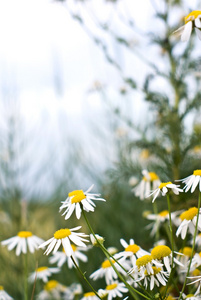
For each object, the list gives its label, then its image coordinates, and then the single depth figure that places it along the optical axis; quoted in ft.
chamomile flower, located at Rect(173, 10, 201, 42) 1.72
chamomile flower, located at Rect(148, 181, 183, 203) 1.70
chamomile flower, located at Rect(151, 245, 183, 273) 1.71
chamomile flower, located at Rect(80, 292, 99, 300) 1.93
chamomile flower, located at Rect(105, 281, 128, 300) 1.84
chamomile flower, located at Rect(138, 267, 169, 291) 1.68
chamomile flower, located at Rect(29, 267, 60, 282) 2.13
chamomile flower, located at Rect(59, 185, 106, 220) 1.70
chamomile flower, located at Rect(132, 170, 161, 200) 2.14
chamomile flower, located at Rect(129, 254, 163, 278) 1.68
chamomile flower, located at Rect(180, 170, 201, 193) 1.72
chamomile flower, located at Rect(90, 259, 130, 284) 1.88
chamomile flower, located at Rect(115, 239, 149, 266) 1.81
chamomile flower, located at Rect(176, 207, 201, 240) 1.75
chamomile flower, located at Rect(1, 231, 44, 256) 2.02
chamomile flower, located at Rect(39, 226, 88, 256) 1.67
